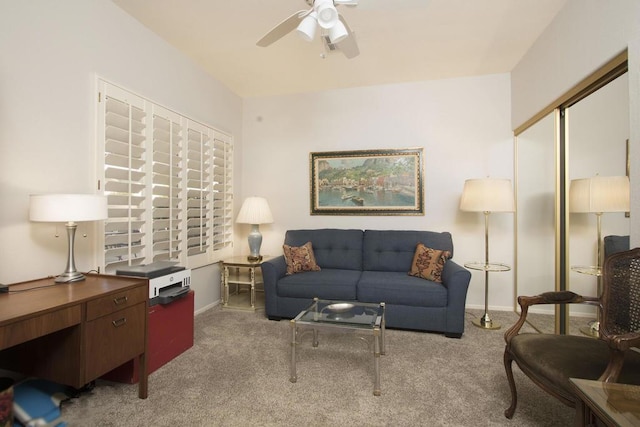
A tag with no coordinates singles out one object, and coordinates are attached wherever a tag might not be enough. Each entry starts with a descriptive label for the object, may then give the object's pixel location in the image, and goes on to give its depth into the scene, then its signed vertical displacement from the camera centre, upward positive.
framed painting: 3.63 +0.42
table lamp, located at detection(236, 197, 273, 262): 3.51 -0.03
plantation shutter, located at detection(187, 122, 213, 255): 3.12 +0.29
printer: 2.08 -0.48
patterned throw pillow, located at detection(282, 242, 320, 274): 3.28 -0.49
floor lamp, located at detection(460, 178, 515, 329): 2.82 +0.15
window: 2.28 +0.29
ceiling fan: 1.59 +1.10
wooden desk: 1.28 -0.56
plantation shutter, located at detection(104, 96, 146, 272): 2.26 +0.26
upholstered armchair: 1.21 -0.64
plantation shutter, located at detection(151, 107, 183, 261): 2.67 +0.27
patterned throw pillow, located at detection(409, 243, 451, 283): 2.97 -0.50
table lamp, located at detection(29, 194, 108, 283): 1.59 +0.04
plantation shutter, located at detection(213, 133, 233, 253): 3.59 +0.28
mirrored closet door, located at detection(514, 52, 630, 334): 1.85 +0.30
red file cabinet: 1.94 -0.92
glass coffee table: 1.88 -0.73
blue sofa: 2.70 -0.65
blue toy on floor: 1.49 -1.01
